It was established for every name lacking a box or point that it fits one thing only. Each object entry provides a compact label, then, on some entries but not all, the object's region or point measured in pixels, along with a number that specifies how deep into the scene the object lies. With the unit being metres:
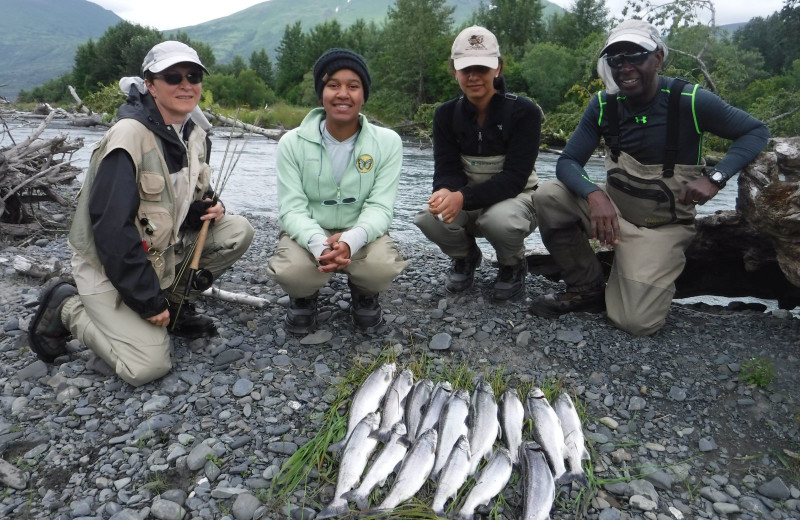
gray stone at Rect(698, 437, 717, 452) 3.30
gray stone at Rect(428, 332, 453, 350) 4.37
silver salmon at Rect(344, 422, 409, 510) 2.72
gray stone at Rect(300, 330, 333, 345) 4.35
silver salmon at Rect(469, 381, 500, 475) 3.16
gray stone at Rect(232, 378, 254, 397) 3.62
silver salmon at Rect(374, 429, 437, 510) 2.73
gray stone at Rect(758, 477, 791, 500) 2.91
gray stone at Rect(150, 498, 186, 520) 2.60
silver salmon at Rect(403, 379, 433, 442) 3.38
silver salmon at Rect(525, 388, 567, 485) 3.07
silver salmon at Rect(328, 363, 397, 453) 3.32
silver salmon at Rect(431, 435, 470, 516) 2.73
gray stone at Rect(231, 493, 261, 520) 2.63
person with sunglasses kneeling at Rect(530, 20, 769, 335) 4.19
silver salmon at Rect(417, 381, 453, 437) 3.34
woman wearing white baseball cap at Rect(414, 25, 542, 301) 4.54
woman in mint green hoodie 3.98
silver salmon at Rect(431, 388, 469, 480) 3.09
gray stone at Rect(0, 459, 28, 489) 2.76
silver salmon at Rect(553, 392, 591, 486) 3.00
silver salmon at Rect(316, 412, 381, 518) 2.63
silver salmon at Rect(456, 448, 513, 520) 2.69
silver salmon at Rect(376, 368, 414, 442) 3.24
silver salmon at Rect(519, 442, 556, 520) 2.69
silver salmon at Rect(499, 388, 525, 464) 3.28
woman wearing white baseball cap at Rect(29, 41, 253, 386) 3.36
